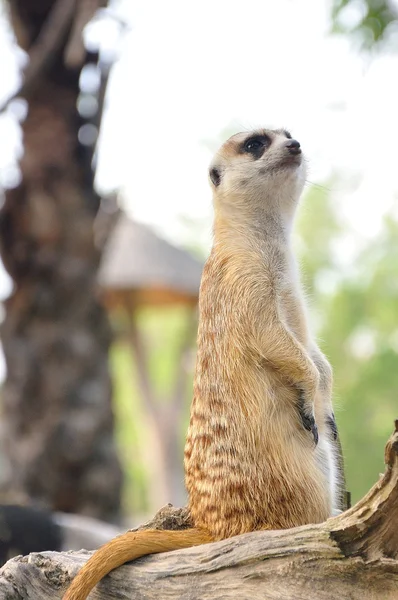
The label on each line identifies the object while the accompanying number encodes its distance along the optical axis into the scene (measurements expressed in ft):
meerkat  5.68
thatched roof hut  21.04
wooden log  5.44
